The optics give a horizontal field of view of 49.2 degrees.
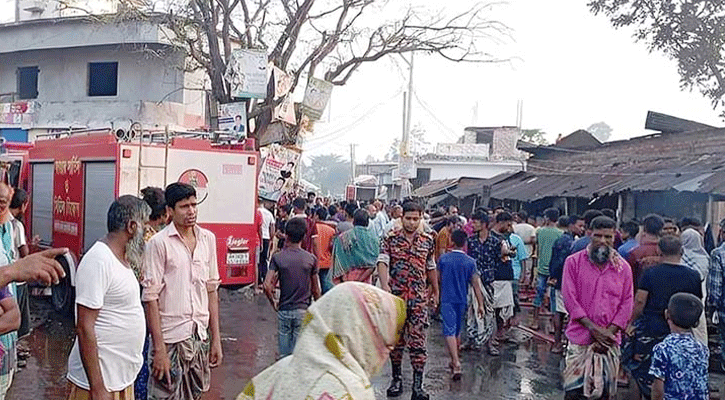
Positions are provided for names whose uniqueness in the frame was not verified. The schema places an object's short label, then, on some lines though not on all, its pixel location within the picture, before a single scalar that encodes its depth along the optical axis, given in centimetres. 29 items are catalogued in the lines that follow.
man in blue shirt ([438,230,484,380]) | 856
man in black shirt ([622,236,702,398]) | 641
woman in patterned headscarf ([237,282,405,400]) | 251
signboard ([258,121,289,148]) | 1933
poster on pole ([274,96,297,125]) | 1936
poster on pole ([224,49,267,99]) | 1647
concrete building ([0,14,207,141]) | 2327
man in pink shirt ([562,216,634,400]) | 627
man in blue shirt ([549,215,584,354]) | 977
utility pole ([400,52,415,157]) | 3631
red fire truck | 1013
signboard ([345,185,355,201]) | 3354
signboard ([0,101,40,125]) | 2484
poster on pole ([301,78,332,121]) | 1859
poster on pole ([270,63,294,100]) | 1803
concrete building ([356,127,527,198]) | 3953
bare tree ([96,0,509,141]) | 1903
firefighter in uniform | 743
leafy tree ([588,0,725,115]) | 2112
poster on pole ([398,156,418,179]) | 3158
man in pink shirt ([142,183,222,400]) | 484
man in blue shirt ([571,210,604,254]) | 905
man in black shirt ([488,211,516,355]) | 1026
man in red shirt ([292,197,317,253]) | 1027
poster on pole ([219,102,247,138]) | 1703
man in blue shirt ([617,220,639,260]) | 840
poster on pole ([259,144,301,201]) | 1539
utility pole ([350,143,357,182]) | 5891
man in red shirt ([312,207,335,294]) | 1087
